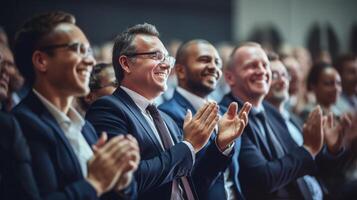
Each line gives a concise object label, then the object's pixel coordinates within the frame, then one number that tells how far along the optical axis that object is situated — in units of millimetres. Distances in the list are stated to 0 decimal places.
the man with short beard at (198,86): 5015
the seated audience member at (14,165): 2988
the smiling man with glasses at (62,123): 3152
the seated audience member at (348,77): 8702
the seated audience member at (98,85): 4903
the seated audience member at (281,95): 6316
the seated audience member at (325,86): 7367
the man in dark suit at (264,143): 5145
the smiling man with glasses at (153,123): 3863
